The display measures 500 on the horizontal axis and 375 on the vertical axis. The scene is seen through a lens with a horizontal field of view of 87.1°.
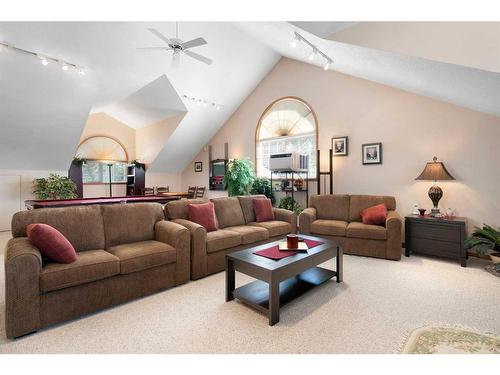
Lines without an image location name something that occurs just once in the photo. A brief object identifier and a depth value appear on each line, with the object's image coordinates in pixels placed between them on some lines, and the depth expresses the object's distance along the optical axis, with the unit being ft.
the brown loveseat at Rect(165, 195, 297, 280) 10.14
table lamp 12.70
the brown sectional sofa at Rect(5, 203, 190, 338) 6.45
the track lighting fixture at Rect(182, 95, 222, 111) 20.54
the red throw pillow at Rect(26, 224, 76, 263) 7.11
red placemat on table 8.11
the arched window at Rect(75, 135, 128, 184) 26.08
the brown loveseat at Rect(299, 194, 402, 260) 12.18
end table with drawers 11.48
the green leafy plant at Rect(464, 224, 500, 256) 10.74
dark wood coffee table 7.10
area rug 5.85
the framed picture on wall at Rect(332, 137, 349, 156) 17.02
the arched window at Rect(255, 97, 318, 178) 19.02
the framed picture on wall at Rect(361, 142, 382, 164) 15.63
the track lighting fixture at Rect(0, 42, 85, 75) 12.66
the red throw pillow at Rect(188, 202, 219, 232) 11.61
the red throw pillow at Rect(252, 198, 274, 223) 14.39
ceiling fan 11.23
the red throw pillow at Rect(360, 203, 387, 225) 13.01
